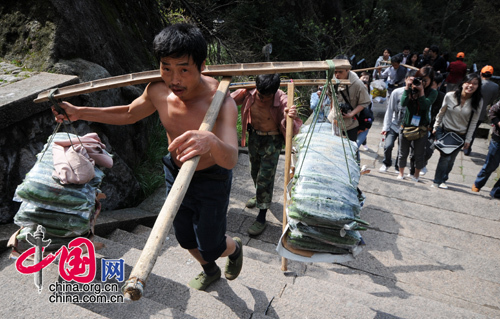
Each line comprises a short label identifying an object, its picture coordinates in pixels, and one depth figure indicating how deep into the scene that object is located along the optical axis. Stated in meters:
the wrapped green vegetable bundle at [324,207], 2.40
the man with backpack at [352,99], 4.89
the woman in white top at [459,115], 5.29
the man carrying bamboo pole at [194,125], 2.03
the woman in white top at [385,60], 10.54
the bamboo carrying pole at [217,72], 2.36
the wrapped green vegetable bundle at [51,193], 2.48
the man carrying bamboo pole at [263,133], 4.07
